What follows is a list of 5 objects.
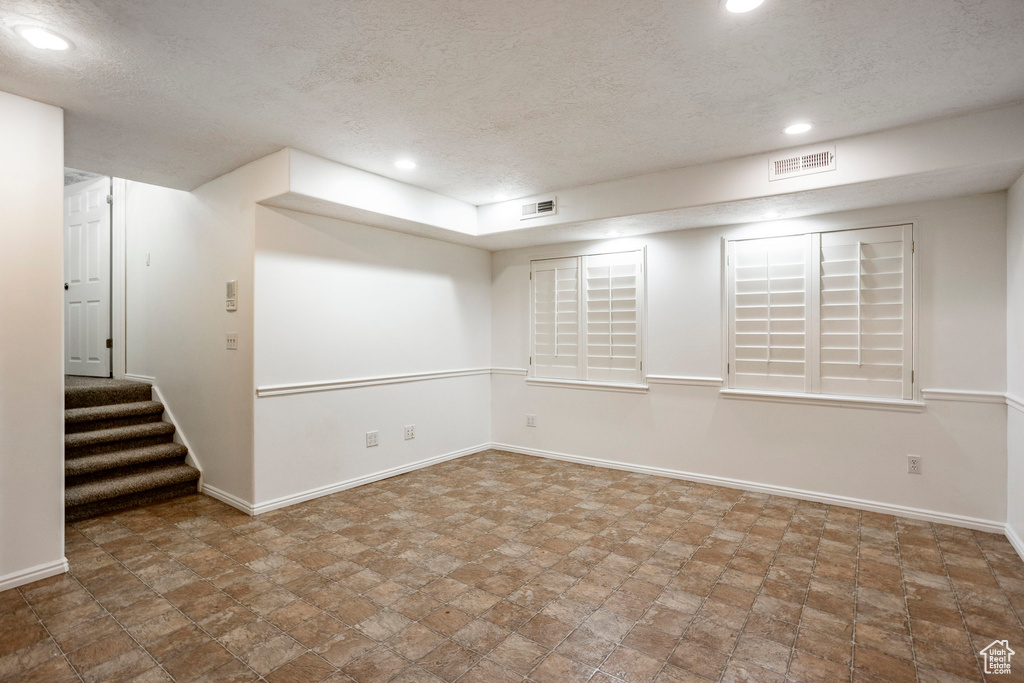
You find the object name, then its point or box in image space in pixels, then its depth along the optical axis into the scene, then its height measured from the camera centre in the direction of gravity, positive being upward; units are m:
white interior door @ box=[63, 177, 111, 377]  5.26 +0.64
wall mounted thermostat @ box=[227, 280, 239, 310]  3.78 +0.33
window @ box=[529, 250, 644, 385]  4.89 +0.21
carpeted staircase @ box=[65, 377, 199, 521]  3.70 -0.93
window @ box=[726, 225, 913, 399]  3.72 +0.21
